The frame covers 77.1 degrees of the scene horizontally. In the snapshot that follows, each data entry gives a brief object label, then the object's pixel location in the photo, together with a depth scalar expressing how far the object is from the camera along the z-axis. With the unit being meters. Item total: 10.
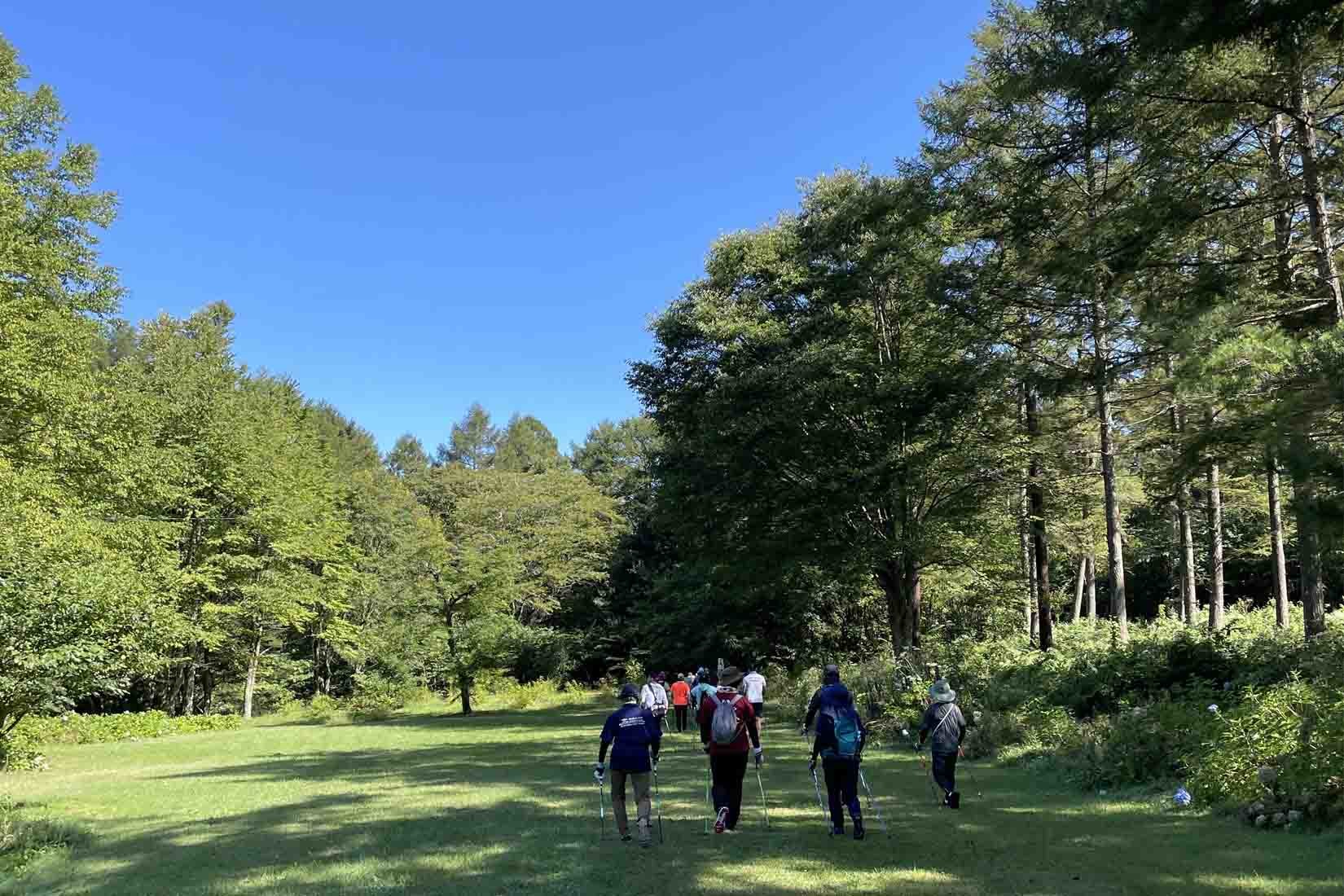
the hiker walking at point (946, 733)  9.47
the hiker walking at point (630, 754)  8.44
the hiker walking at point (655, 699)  13.59
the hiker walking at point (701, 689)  14.11
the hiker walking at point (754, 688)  14.91
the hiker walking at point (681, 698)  19.28
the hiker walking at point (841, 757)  8.23
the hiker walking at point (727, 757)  8.60
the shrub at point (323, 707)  36.51
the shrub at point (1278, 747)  7.45
